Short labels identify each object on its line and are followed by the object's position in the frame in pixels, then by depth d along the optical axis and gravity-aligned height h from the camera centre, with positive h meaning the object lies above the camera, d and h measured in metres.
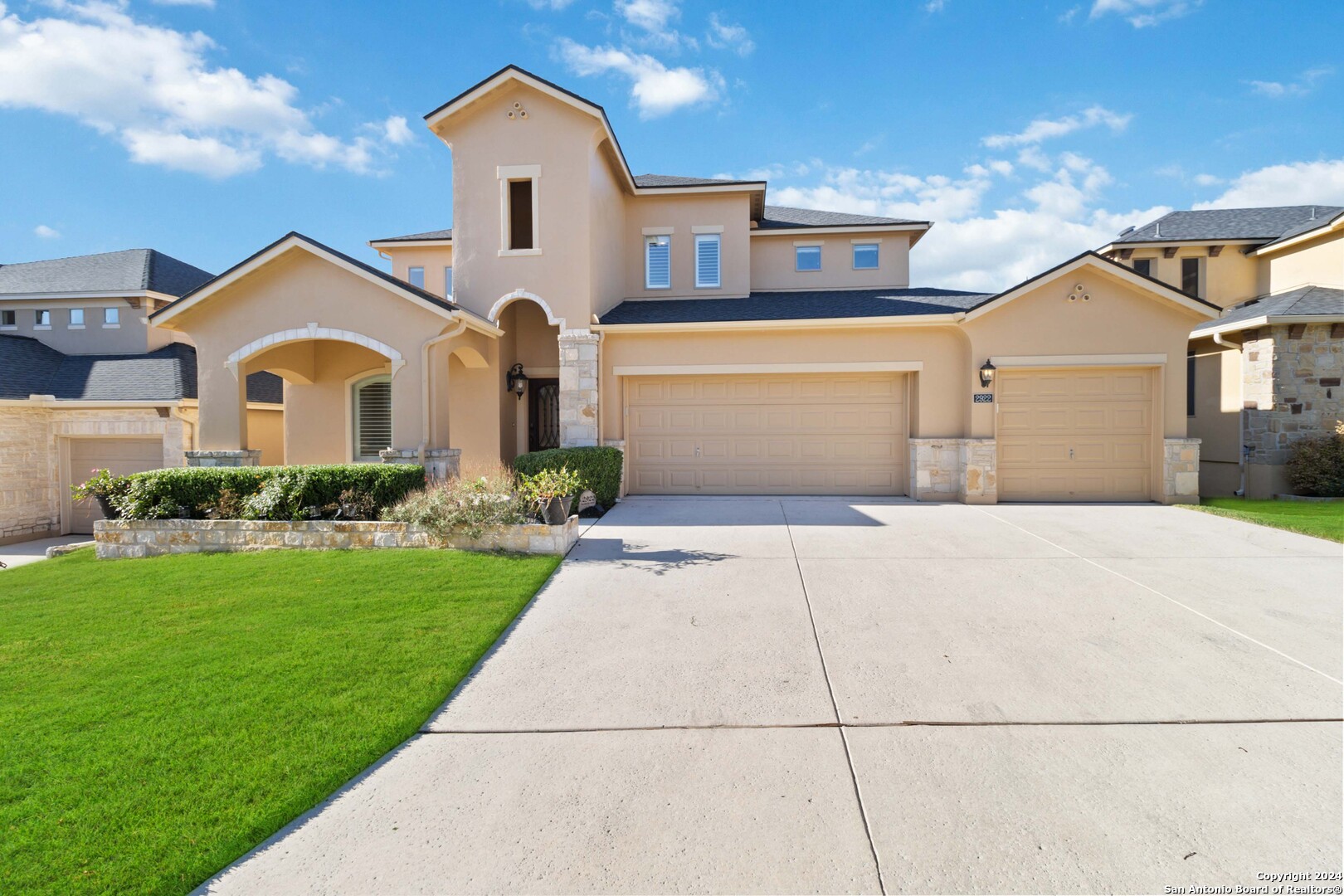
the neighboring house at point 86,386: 14.53 +1.18
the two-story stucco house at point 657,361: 10.77 +1.42
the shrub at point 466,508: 7.91 -0.97
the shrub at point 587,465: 11.01 -0.57
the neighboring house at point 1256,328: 12.95 +2.18
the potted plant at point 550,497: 8.08 -0.84
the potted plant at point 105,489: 8.94 -0.80
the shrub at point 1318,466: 12.29 -0.71
